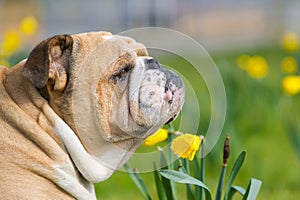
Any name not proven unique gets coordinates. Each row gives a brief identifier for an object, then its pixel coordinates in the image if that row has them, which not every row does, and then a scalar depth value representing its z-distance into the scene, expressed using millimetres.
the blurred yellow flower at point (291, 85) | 9055
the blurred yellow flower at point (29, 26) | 9405
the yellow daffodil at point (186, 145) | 5644
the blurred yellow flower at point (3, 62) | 9342
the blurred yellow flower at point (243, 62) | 12120
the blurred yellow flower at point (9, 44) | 9528
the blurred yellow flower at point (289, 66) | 10575
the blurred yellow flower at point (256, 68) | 10867
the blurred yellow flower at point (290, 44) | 11870
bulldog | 5644
